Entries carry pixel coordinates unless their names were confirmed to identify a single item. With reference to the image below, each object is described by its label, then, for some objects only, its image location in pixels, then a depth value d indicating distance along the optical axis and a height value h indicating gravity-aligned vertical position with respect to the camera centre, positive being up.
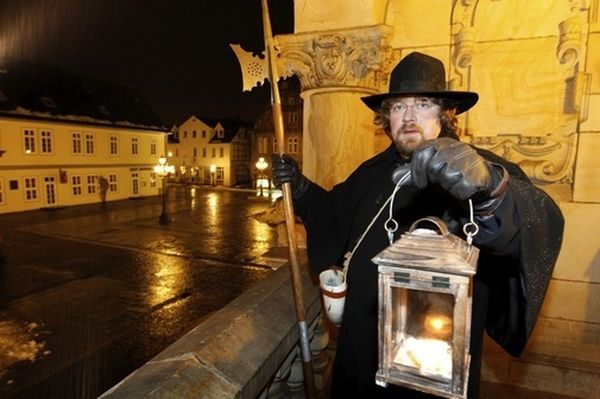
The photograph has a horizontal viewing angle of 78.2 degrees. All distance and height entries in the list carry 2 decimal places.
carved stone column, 3.18 +0.69
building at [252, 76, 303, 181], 37.16 +4.99
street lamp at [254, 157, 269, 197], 25.88 -0.12
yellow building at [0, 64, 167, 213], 23.06 +1.52
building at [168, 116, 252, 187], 48.31 +1.38
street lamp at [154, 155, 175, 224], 19.75 -0.77
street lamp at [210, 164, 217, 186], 48.69 -1.05
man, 1.19 -0.23
